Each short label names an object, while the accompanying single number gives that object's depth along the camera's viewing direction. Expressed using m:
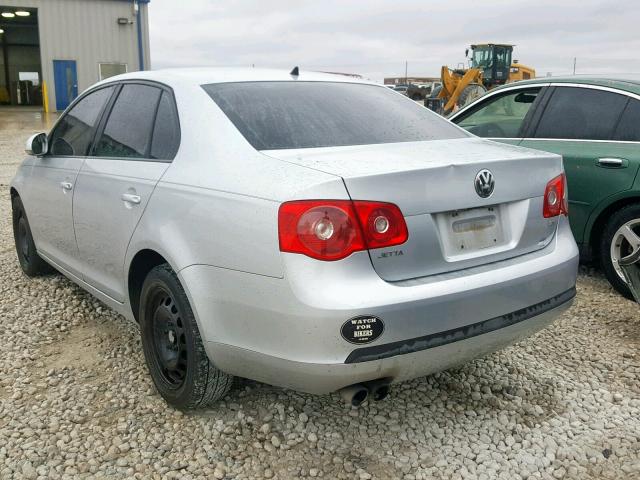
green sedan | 4.38
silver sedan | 2.18
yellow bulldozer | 19.77
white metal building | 26.09
